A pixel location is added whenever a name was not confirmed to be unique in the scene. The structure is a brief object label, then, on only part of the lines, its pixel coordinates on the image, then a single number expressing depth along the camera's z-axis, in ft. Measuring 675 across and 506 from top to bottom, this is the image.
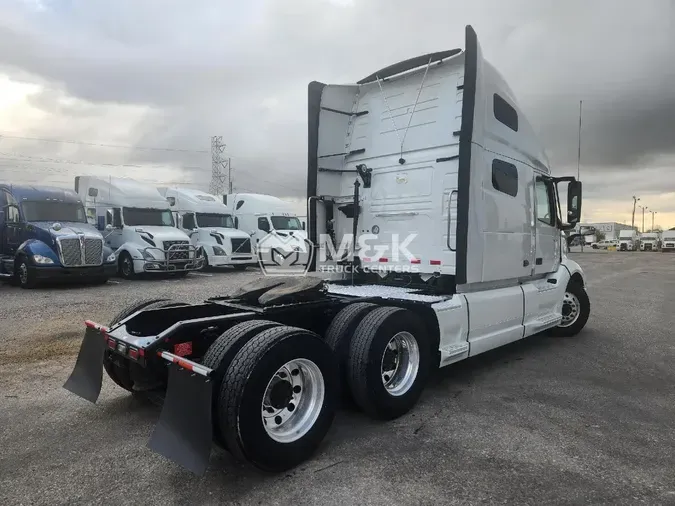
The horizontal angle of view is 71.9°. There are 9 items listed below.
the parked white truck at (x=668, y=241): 175.97
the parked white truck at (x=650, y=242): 192.54
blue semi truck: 39.73
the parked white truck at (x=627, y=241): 187.93
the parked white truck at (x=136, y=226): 47.70
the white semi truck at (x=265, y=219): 65.62
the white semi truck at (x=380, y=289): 9.92
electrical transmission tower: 184.40
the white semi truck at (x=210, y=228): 58.54
